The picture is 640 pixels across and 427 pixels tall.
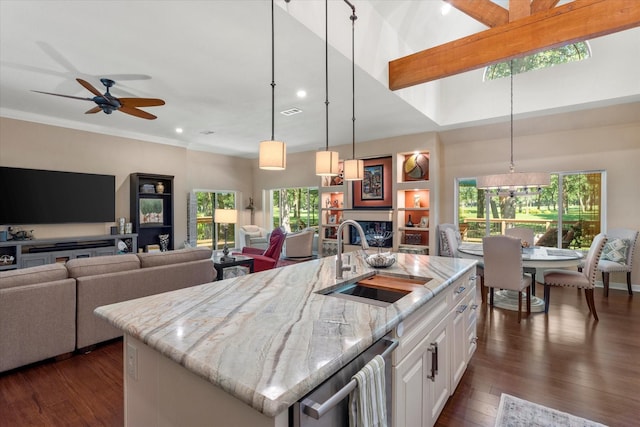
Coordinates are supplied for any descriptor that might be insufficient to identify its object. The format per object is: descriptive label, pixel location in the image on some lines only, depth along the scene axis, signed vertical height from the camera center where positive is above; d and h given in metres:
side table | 4.36 -0.82
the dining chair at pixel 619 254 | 4.59 -0.73
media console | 4.80 -0.71
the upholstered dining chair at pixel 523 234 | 5.02 -0.44
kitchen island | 0.88 -0.48
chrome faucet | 1.93 -0.25
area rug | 1.93 -1.36
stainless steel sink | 1.94 -0.53
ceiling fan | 3.70 +1.30
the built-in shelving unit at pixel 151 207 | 6.35 +0.01
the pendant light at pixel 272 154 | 2.12 +0.37
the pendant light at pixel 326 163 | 2.62 +0.38
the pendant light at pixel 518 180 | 3.69 +0.33
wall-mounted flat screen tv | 4.98 +0.19
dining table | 3.67 -0.65
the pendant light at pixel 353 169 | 2.90 +0.36
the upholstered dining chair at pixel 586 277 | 3.62 -0.85
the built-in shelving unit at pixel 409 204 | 6.41 +0.08
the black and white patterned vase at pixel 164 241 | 6.79 -0.76
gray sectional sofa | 2.46 -0.81
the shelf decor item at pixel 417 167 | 6.55 +0.87
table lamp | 4.94 -0.14
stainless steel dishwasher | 0.86 -0.57
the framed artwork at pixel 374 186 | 7.05 +0.50
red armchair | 5.24 -0.86
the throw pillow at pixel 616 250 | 4.69 -0.67
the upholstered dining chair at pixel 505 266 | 3.66 -0.71
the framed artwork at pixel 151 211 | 6.55 -0.08
